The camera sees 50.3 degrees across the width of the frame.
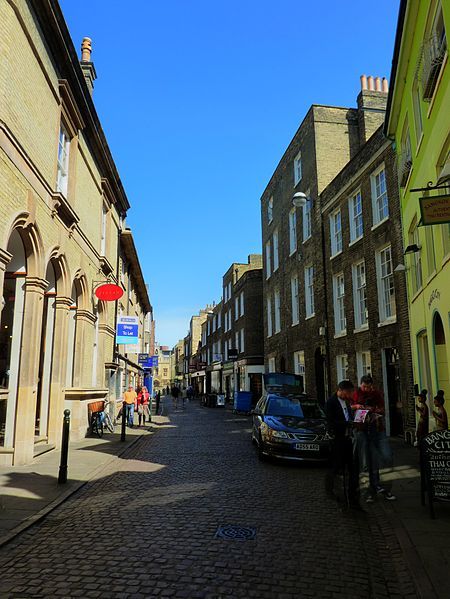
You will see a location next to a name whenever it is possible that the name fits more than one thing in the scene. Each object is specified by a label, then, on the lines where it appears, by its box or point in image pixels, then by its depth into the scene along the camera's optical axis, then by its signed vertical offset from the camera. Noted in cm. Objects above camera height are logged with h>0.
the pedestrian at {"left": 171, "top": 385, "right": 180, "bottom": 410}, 4017 -127
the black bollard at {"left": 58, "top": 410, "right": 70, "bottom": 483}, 809 -115
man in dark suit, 677 -96
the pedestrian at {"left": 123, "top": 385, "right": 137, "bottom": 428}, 1816 -80
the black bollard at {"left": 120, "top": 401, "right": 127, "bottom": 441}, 1431 -125
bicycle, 1548 -120
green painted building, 927 +499
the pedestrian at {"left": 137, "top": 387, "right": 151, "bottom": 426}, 2084 -77
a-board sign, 600 -103
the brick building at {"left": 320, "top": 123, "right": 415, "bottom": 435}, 1518 +374
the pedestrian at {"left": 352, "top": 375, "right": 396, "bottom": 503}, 709 -96
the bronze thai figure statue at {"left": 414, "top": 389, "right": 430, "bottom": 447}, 1019 -71
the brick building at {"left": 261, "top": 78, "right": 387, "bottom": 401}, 2302 +815
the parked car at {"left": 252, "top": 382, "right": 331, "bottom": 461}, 999 -102
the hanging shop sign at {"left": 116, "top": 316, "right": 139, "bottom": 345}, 1933 +217
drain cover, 529 -167
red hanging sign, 1619 +308
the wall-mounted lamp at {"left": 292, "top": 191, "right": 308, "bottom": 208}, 1830 +697
